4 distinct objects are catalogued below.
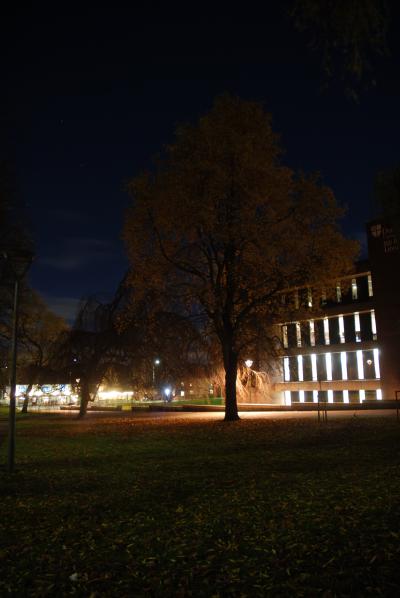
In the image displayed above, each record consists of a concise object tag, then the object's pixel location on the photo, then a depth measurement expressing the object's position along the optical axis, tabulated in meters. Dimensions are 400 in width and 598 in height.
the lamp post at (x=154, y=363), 30.37
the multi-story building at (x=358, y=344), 43.91
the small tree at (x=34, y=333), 37.03
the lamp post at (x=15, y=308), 11.75
